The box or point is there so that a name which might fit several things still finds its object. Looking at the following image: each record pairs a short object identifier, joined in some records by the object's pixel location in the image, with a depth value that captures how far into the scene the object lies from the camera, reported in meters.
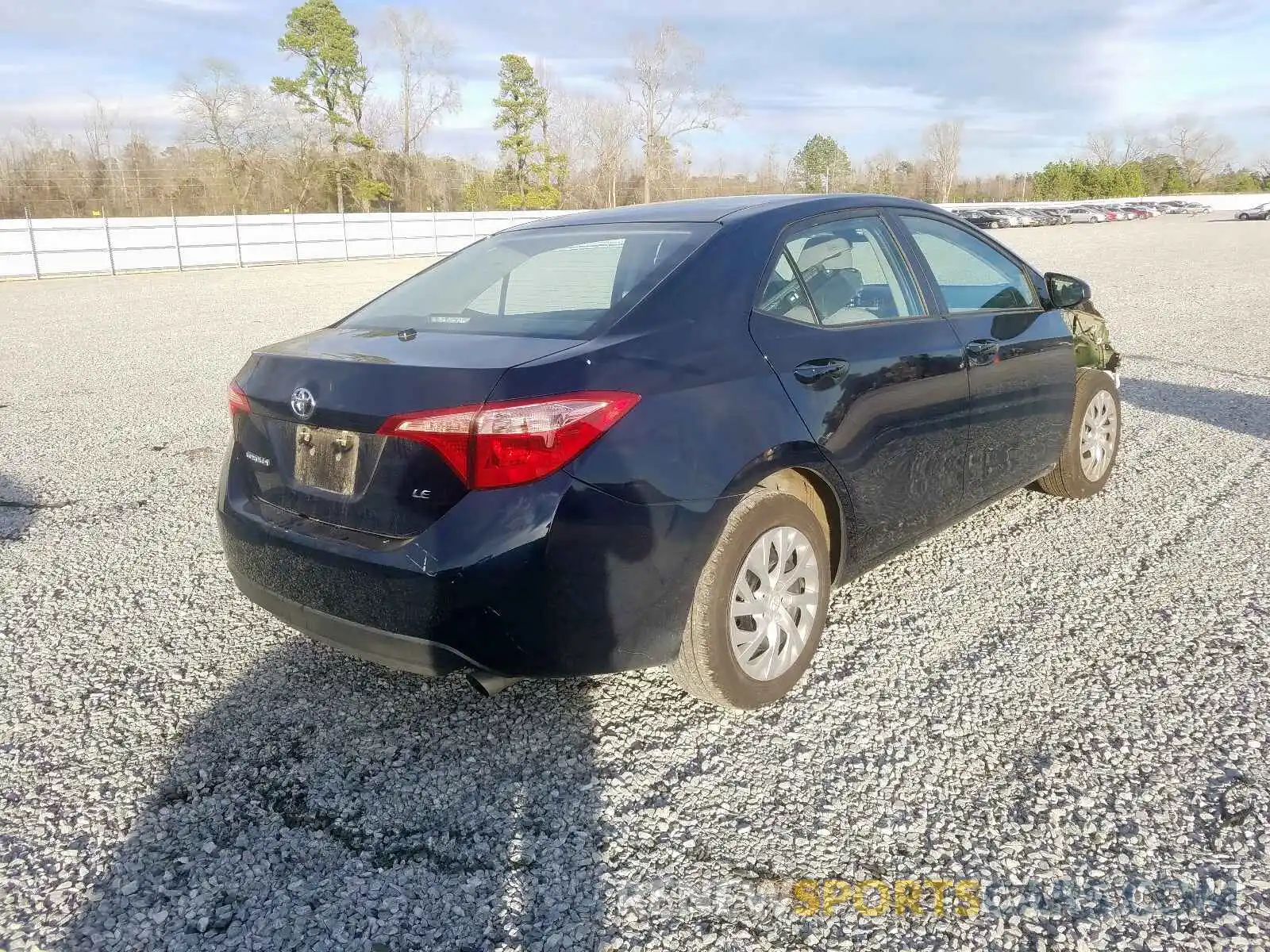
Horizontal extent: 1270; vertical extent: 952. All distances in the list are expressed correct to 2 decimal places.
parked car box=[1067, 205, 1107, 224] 59.44
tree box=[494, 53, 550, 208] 59.91
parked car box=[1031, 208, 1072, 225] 57.41
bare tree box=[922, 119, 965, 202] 96.25
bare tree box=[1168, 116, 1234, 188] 103.25
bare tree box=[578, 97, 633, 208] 67.62
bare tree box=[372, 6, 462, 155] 60.12
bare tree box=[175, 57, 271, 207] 53.47
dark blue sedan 2.46
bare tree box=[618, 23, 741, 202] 68.44
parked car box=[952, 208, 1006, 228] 46.72
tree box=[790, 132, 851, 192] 91.25
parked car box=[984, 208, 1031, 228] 53.84
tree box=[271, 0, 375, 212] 53.25
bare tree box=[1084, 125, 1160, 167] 103.69
